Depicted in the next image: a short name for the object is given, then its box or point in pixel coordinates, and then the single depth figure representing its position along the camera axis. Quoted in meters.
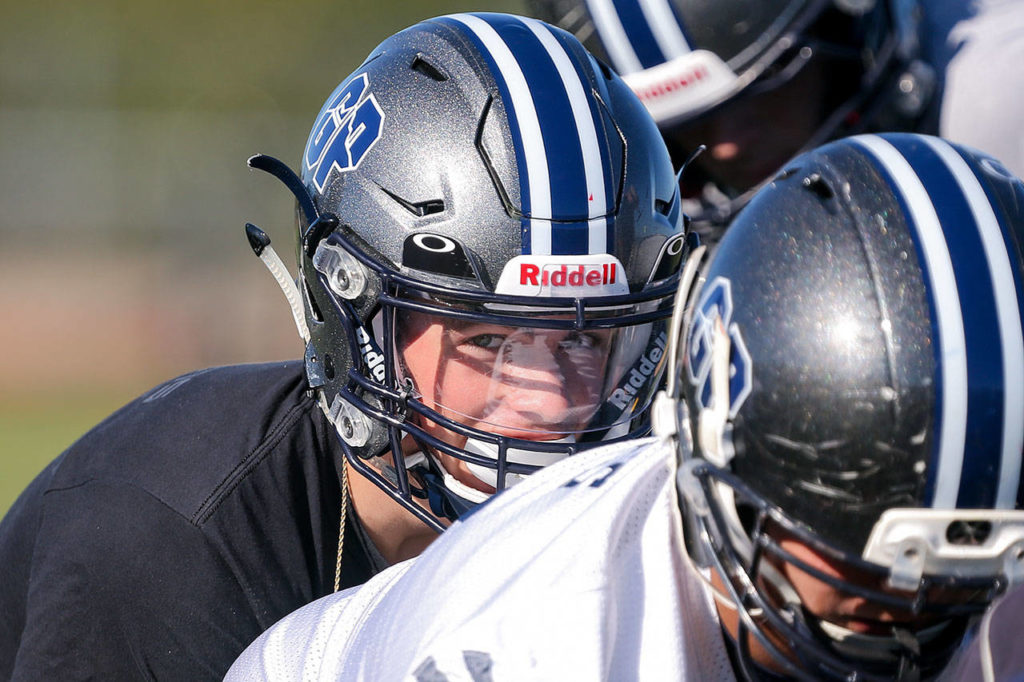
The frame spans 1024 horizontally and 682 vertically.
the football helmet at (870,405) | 5.94
